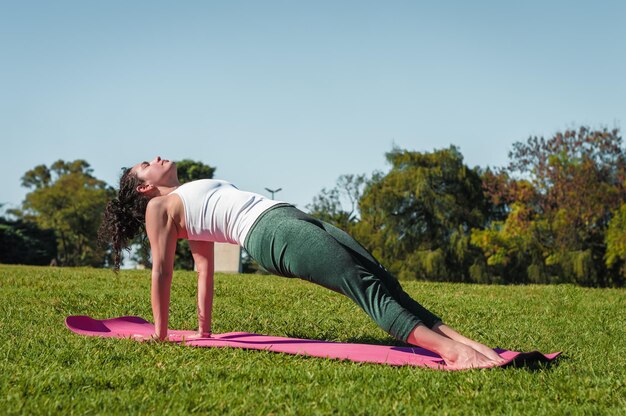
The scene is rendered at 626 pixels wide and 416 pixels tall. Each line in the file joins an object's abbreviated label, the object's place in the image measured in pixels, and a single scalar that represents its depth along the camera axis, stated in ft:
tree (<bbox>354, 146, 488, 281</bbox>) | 124.06
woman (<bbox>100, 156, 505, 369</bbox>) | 13.44
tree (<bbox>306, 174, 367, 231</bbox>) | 155.39
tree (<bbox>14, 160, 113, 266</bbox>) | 162.50
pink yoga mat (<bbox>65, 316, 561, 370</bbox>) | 14.24
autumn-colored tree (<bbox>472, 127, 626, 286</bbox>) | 97.66
